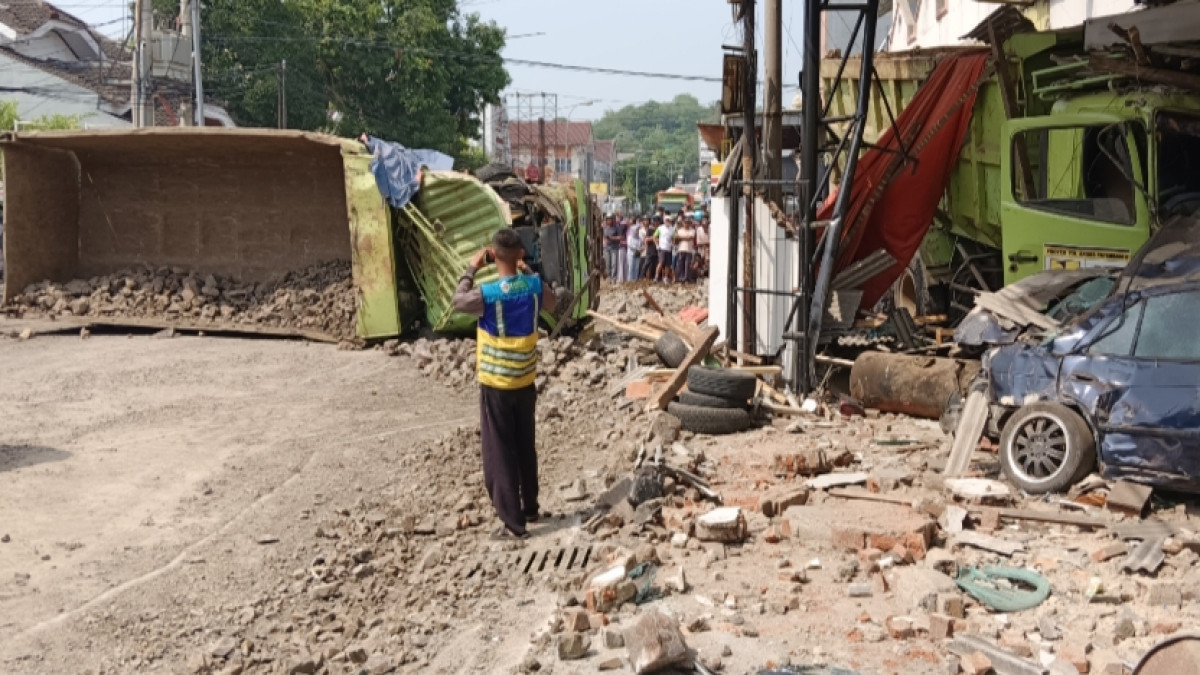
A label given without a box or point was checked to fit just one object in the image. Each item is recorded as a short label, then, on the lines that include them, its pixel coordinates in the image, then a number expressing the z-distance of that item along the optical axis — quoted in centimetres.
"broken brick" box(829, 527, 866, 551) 634
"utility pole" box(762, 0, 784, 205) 1181
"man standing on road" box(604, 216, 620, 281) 2988
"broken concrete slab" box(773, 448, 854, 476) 812
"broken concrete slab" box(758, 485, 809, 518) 701
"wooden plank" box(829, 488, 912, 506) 724
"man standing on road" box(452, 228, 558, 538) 694
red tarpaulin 1195
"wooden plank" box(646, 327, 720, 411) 1012
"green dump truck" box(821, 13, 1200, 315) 981
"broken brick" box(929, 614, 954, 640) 509
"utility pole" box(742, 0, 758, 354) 1143
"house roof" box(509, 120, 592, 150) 8900
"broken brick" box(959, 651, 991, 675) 468
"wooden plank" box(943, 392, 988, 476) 807
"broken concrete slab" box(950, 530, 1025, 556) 620
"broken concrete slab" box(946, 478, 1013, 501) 714
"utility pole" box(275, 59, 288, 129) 3297
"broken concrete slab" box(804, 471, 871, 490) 768
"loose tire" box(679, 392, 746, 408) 976
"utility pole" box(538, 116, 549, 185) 4654
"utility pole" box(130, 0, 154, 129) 2556
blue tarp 1367
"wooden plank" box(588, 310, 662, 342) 1211
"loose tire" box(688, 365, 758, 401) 970
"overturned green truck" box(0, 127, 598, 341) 1380
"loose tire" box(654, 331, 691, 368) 1117
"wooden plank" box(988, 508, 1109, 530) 659
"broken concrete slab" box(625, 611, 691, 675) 460
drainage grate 633
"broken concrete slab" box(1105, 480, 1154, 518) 675
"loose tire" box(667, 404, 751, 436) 961
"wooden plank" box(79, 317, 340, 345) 1422
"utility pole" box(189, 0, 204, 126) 2764
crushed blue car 686
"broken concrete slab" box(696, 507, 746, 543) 643
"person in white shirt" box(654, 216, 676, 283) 2778
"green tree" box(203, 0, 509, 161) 3959
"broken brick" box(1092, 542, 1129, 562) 607
